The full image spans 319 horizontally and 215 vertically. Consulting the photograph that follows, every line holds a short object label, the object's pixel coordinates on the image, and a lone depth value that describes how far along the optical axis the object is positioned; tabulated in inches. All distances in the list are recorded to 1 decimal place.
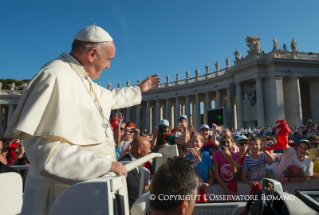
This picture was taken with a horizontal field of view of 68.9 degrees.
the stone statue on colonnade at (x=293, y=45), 1493.6
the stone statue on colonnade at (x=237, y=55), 1616.0
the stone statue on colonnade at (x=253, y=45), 1493.6
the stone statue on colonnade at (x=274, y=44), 1440.7
